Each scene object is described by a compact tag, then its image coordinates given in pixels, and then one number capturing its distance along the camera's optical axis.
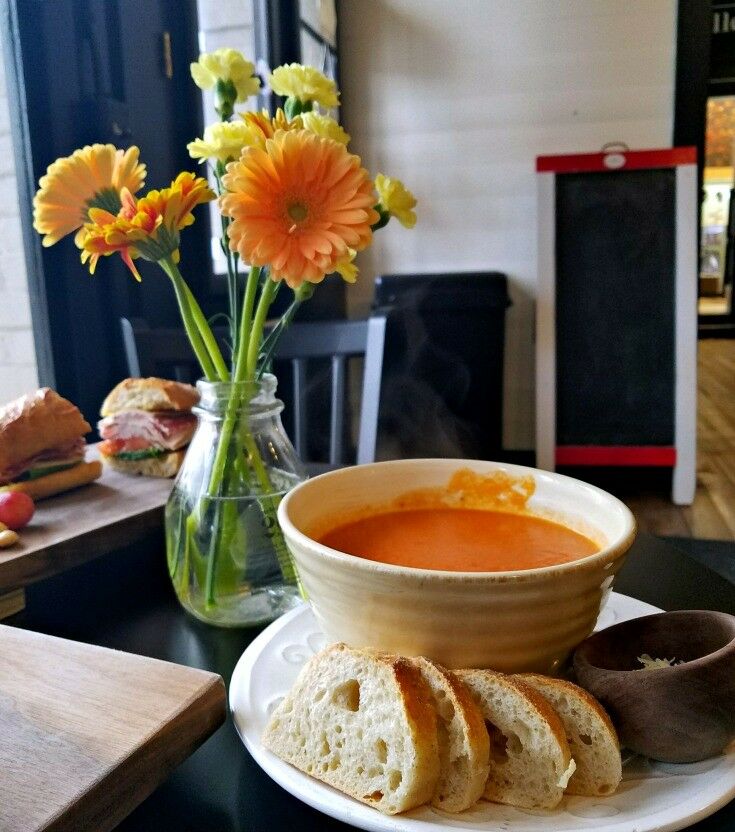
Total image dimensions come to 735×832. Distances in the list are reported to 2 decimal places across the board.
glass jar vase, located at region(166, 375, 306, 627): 0.71
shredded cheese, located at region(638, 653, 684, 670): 0.51
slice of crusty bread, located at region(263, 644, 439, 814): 0.44
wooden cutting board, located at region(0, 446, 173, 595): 0.77
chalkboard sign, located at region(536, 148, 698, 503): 3.01
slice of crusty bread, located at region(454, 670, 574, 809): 0.45
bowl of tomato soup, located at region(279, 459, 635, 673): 0.47
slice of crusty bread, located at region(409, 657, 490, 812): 0.44
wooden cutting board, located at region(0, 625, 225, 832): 0.41
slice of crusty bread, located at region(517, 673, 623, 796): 0.45
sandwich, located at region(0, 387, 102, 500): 1.01
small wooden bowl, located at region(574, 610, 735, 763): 0.45
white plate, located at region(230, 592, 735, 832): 0.42
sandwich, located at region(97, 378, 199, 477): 1.12
